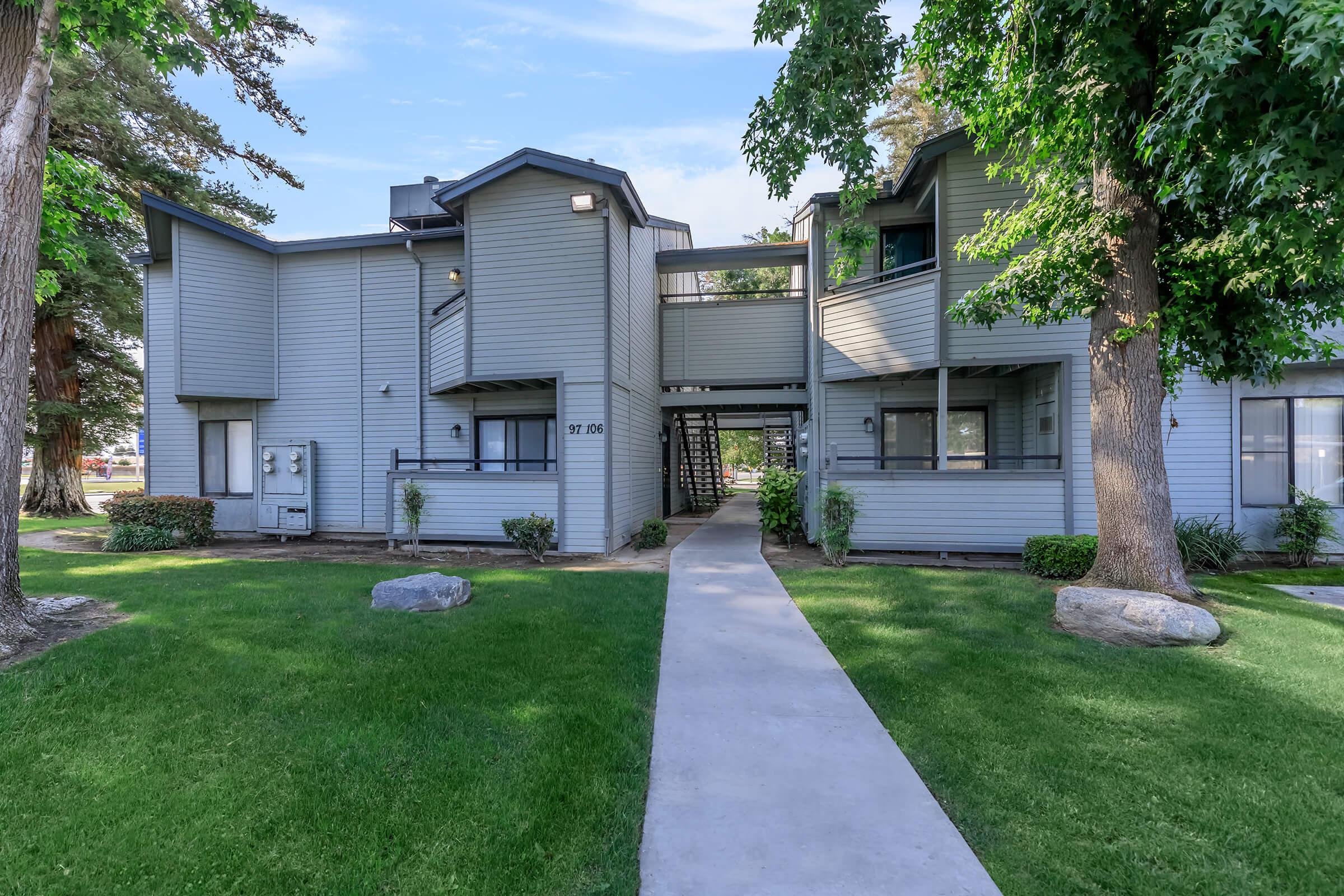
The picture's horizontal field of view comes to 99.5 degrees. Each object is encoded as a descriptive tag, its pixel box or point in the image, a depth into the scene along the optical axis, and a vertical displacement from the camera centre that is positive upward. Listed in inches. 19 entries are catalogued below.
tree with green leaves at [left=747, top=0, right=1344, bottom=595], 147.9 +90.5
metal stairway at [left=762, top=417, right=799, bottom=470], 673.0 +1.5
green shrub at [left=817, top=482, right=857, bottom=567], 334.0 -44.1
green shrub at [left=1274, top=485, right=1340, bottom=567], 322.3 -47.5
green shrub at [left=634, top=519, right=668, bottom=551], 397.1 -60.9
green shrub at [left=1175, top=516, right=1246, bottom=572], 310.7 -56.0
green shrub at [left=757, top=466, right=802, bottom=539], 428.5 -40.6
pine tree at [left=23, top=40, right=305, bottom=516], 509.7 +251.9
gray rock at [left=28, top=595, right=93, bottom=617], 208.4 -58.3
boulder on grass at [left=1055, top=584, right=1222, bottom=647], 187.8 -59.0
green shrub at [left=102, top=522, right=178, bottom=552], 387.9 -60.0
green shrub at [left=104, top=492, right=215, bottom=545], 402.9 -44.4
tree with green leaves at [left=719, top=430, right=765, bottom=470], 1219.9 +5.8
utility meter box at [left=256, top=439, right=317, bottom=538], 446.0 -29.5
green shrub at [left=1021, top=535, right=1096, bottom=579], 281.9 -55.1
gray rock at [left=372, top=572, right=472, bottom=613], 229.5 -58.9
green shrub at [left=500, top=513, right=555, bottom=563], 352.8 -52.5
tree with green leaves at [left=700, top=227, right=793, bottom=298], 1030.5 +327.9
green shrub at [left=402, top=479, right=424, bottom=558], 375.2 -37.4
